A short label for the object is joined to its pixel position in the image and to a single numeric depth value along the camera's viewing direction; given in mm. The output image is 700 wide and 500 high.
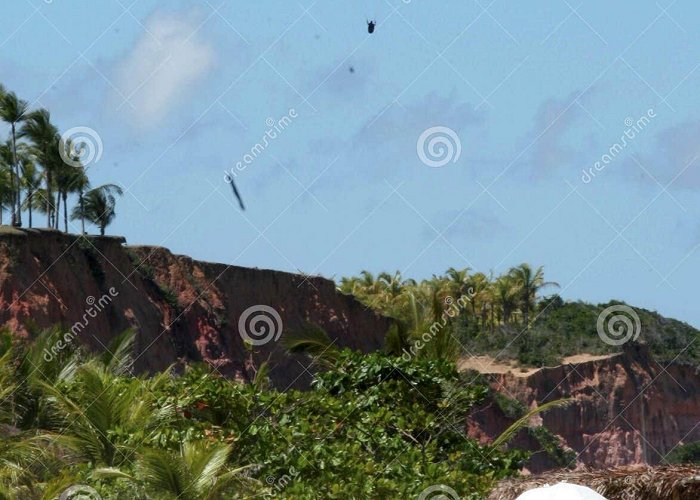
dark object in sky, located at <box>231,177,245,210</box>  16578
